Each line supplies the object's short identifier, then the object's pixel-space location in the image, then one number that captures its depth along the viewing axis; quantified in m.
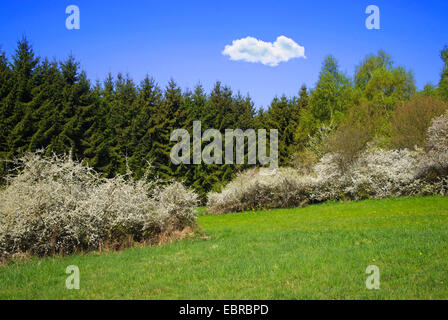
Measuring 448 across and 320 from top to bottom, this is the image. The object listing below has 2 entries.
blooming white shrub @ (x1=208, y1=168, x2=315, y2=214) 22.69
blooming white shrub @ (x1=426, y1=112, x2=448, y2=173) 19.19
